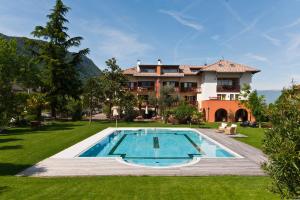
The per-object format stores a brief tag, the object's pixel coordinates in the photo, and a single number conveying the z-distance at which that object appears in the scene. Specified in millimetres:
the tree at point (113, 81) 26066
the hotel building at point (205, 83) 27383
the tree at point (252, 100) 22048
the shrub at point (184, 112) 23632
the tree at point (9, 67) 12543
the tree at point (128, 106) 26292
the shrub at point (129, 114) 26348
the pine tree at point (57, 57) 25915
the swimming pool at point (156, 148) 10577
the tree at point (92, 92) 25520
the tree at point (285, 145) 2795
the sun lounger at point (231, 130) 16700
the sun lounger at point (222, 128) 18208
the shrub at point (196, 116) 22970
